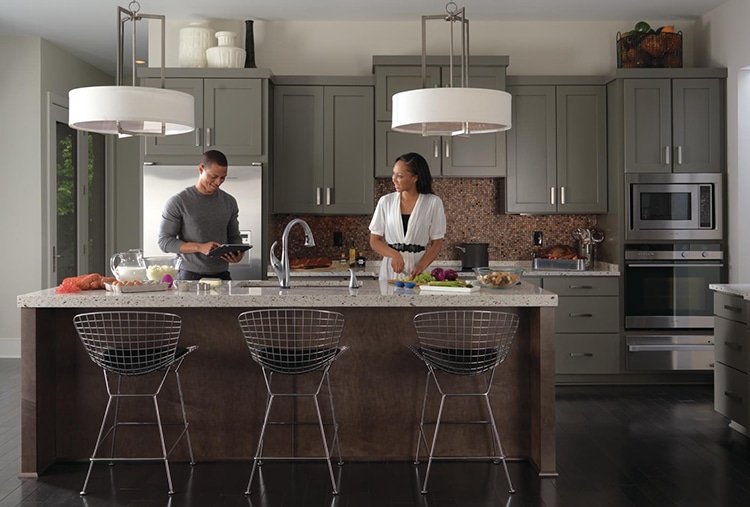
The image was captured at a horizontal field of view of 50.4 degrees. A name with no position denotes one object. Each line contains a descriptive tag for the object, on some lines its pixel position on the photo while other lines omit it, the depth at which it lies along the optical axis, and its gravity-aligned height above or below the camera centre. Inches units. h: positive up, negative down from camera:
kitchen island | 163.8 -28.8
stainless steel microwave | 245.3 +14.0
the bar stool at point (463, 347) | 147.7 -18.8
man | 187.8 +7.6
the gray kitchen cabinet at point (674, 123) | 246.2 +39.8
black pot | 254.1 -0.9
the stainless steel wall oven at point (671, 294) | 244.7 -13.1
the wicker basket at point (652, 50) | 249.6 +63.3
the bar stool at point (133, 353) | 146.3 -18.7
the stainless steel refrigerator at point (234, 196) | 239.9 +17.1
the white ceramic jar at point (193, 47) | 248.2 +64.6
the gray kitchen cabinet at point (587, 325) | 244.2 -22.5
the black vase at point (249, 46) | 251.6 +65.8
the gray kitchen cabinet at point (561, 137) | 255.0 +36.8
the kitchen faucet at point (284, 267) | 171.0 -3.0
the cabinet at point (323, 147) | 252.5 +33.6
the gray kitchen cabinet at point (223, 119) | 243.1 +41.0
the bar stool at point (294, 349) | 145.9 -18.2
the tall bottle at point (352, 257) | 258.8 -1.3
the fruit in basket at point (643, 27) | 251.0 +70.8
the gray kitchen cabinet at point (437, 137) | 248.8 +36.5
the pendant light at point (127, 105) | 147.9 +28.1
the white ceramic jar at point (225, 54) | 245.4 +61.6
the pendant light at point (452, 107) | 150.4 +27.8
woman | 199.8 +8.3
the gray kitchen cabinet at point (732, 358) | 181.3 -25.1
